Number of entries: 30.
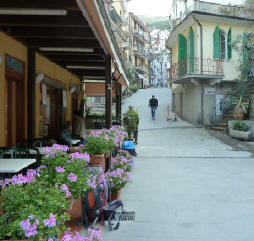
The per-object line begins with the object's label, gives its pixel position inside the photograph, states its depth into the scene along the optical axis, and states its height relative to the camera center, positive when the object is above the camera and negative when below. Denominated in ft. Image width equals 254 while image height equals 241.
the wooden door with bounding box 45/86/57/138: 33.93 +0.34
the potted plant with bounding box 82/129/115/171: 18.52 -1.91
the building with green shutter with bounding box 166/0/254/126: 62.85 +12.22
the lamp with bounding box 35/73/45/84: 26.62 +3.20
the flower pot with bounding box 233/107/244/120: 56.90 +0.07
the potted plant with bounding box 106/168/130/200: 17.87 -3.65
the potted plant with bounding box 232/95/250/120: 57.00 +0.96
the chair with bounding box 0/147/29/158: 15.87 -2.06
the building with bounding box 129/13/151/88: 178.19 +37.78
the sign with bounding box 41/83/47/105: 29.40 +2.16
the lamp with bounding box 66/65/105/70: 35.55 +5.49
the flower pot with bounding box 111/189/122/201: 18.33 -4.62
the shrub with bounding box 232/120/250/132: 51.55 -1.88
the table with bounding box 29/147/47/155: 18.33 -2.12
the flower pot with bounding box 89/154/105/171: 18.45 -2.57
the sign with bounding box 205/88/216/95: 64.13 +4.70
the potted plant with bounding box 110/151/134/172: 21.03 -3.22
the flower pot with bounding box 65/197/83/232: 13.57 -4.66
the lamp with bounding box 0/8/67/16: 15.61 +5.12
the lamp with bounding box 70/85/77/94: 41.22 +3.45
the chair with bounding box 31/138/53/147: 22.52 -1.85
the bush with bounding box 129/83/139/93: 122.46 +10.58
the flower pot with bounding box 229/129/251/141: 50.33 -3.23
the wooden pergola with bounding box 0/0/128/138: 14.78 +5.06
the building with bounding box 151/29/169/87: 255.09 +42.79
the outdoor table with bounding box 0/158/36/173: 12.50 -2.03
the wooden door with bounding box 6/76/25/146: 22.47 +0.35
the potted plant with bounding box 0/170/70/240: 6.86 -2.18
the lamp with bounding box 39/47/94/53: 24.35 +5.12
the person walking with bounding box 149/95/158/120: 72.08 +2.45
